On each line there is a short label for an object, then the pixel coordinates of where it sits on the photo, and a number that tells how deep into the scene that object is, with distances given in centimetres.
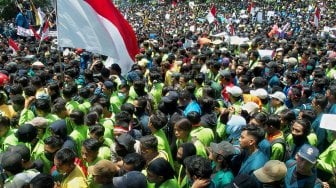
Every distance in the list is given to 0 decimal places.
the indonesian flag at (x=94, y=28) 670
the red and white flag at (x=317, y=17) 1841
